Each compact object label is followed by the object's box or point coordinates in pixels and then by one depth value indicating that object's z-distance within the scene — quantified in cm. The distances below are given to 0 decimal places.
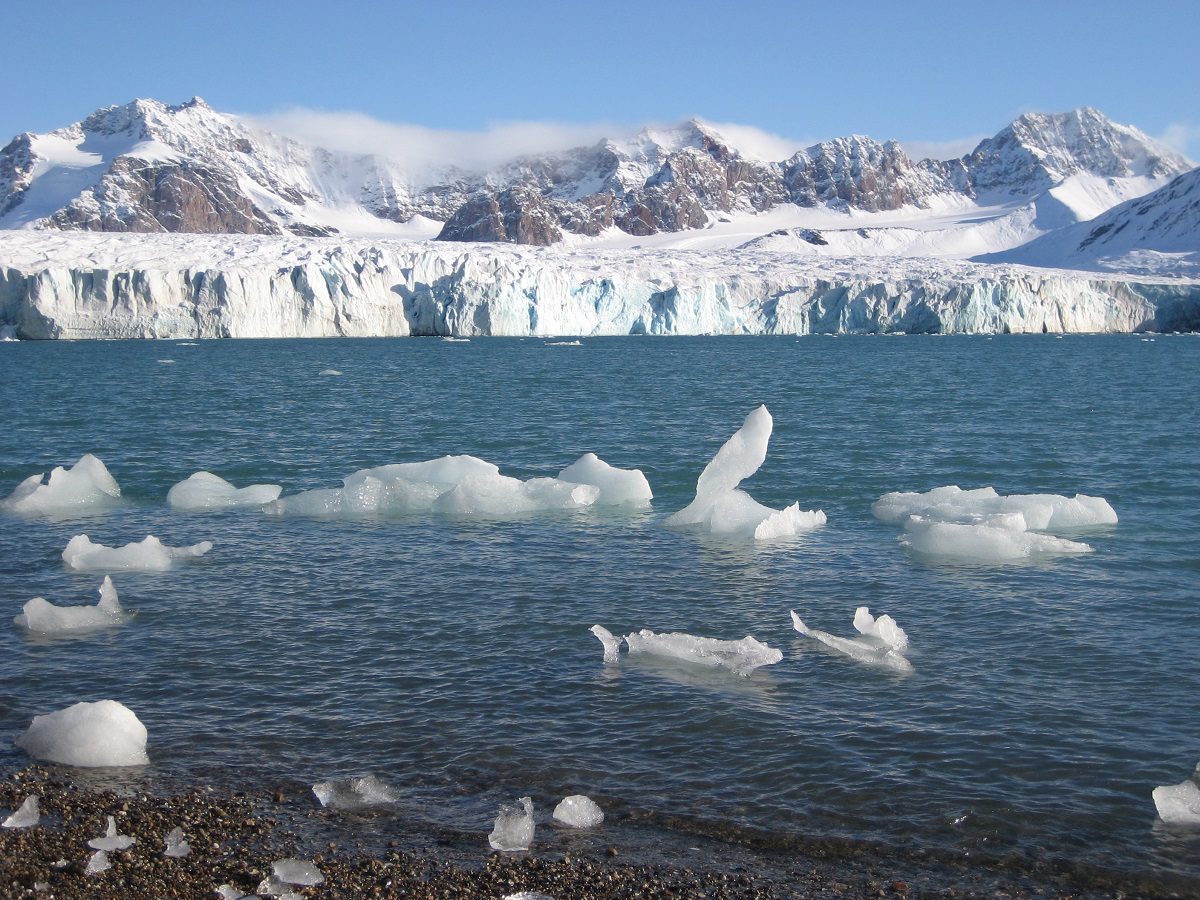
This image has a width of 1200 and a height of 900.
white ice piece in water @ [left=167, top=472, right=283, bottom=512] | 1551
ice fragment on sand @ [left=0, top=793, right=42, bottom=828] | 598
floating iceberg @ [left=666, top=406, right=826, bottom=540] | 1327
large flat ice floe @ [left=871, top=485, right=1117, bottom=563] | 1227
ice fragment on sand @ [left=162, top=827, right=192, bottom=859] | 569
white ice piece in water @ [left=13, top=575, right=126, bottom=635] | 949
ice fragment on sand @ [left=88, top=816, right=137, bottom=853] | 573
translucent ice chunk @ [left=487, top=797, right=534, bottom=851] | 584
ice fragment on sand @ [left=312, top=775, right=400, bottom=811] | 630
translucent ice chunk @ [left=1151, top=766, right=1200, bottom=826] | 621
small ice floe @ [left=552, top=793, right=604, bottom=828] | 612
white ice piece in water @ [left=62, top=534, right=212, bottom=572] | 1177
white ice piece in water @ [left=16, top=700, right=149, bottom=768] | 684
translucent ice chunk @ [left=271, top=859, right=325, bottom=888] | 544
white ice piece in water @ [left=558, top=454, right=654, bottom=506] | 1584
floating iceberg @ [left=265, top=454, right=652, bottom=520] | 1491
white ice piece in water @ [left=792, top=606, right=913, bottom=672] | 866
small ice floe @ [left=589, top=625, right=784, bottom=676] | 854
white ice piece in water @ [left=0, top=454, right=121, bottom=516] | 1520
